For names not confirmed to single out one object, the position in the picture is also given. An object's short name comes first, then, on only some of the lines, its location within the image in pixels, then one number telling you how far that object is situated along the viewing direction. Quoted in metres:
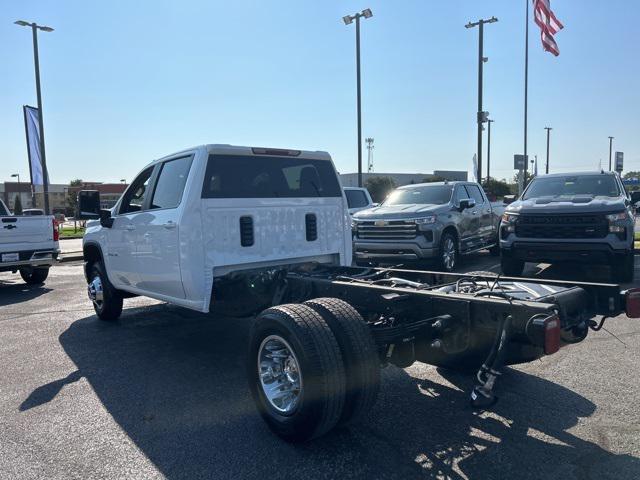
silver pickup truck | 10.21
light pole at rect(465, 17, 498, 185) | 22.06
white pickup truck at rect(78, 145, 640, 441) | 3.30
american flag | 19.55
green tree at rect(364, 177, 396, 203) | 55.72
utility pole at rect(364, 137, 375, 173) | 89.96
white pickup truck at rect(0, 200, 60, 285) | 10.05
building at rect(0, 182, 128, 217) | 72.96
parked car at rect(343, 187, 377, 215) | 14.53
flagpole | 26.93
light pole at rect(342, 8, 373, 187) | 23.25
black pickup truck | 8.38
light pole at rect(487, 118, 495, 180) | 43.94
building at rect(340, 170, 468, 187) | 67.44
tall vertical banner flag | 21.56
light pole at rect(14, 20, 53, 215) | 20.53
